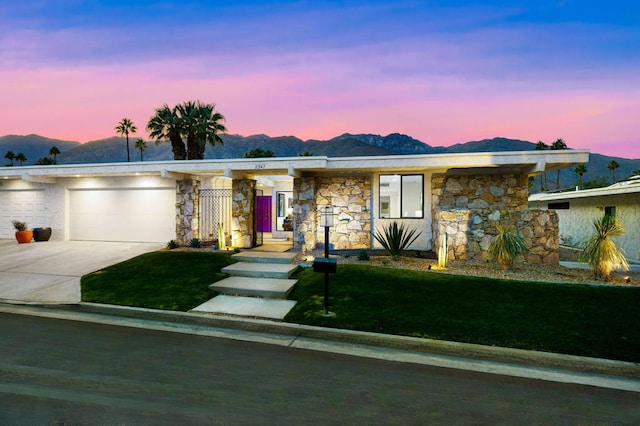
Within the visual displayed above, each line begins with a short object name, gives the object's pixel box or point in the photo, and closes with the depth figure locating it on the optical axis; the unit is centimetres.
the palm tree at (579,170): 4797
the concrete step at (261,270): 930
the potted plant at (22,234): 1508
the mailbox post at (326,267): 623
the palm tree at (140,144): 5869
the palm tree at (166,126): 2810
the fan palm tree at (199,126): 2872
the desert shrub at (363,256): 1122
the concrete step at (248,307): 671
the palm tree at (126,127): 4819
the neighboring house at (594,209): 1329
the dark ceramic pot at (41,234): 1535
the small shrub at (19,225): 1523
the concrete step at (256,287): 793
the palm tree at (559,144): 4047
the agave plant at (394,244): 1089
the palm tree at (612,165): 4904
